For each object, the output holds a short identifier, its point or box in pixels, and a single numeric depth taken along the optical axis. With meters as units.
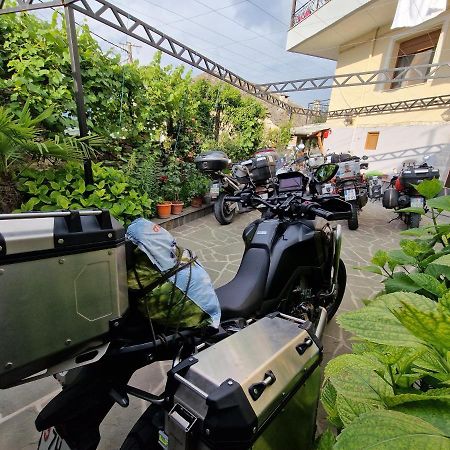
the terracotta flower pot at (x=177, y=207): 5.19
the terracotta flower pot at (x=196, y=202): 5.94
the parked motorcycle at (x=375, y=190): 8.07
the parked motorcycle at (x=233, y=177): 2.45
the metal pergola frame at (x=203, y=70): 3.15
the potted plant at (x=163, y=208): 4.89
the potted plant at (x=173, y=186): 5.12
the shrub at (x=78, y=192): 3.31
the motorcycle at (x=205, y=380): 0.74
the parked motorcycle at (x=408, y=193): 5.30
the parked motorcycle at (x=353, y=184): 5.46
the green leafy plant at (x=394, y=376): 0.34
